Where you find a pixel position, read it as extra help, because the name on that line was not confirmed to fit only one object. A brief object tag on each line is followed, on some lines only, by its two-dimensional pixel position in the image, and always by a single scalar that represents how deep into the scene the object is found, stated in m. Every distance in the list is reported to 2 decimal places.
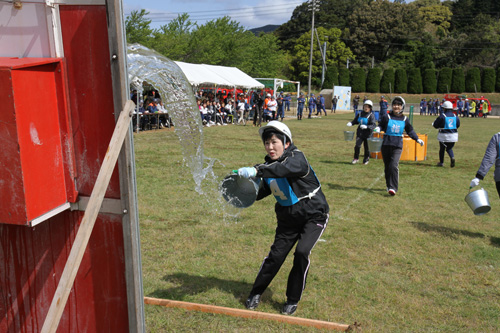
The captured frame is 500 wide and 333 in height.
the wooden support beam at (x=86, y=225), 2.40
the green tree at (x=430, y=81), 67.00
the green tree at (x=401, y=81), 68.31
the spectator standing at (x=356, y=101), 49.64
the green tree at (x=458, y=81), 65.31
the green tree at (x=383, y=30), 89.25
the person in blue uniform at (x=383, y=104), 18.45
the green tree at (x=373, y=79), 69.11
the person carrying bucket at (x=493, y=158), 7.23
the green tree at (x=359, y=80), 69.69
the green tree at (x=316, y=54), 84.25
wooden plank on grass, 4.47
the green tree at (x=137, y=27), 32.09
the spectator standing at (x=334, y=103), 49.41
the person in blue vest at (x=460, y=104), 46.52
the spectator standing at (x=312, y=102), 41.01
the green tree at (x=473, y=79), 64.44
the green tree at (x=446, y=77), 66.38
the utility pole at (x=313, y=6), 51.06
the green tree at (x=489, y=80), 63.34
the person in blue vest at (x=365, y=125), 14.27
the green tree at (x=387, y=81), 68.88
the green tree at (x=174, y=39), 35.09
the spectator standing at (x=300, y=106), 36.38
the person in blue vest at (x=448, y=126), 14.62
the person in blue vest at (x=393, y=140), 10.52
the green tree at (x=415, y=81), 67.56
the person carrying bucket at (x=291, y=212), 4.52
